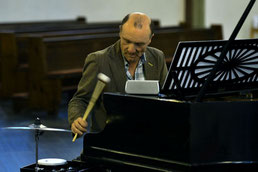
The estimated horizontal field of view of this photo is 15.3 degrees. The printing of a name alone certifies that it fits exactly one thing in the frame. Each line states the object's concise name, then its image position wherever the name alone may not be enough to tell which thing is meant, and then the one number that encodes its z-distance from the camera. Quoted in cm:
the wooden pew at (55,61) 1146
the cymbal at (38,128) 449
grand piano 424
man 499
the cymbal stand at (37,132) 467
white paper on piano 448
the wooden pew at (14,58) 1217
